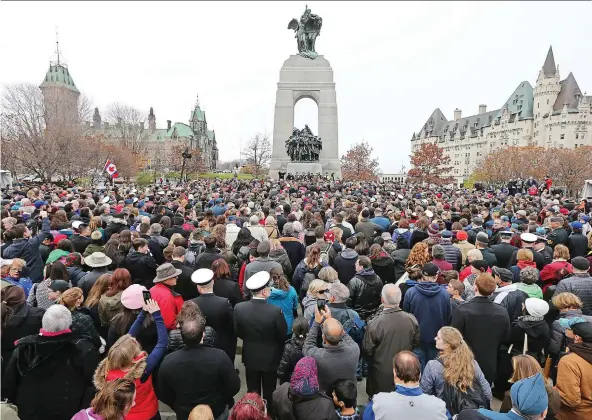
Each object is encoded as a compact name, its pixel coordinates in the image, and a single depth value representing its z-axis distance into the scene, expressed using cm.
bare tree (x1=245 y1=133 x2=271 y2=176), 7602
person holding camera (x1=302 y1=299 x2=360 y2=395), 372
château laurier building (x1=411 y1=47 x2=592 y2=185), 7838
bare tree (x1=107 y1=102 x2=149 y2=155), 6506
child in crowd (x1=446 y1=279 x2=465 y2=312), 515
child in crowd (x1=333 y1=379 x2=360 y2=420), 334
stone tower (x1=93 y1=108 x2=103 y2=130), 9255
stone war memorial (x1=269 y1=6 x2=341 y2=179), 4303
